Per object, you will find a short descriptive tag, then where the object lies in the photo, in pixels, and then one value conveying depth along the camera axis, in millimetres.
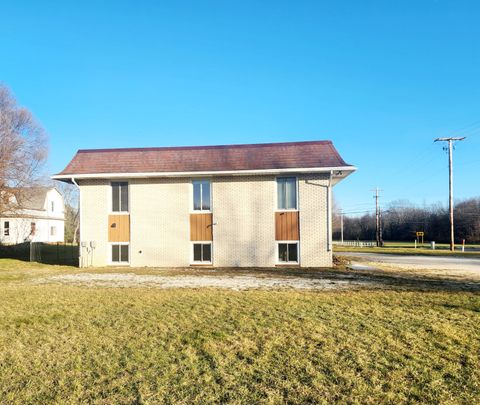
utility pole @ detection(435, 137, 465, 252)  34250
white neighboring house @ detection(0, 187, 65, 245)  37312
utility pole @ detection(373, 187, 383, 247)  47175
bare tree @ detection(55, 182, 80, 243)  50953
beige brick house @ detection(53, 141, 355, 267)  16484
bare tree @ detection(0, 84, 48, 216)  21031
